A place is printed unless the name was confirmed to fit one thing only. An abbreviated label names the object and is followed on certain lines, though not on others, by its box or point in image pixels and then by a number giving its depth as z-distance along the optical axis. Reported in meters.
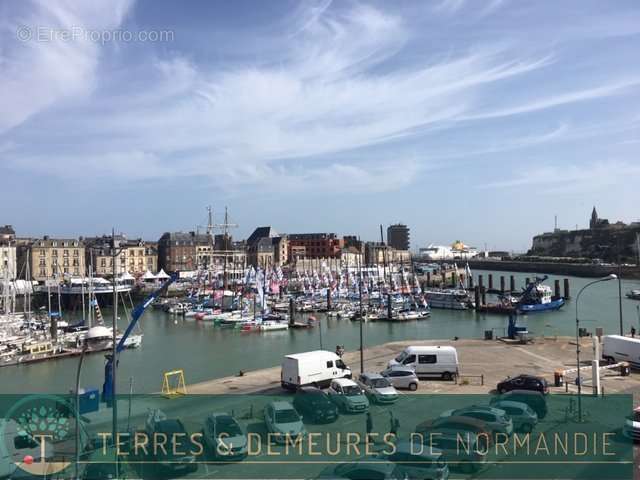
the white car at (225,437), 9.40
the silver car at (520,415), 10.82
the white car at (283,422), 10.28
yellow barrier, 14.34
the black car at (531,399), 11.75
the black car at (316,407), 11.46
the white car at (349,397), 12.16
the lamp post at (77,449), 7.84
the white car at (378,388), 12.98
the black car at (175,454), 8.83
